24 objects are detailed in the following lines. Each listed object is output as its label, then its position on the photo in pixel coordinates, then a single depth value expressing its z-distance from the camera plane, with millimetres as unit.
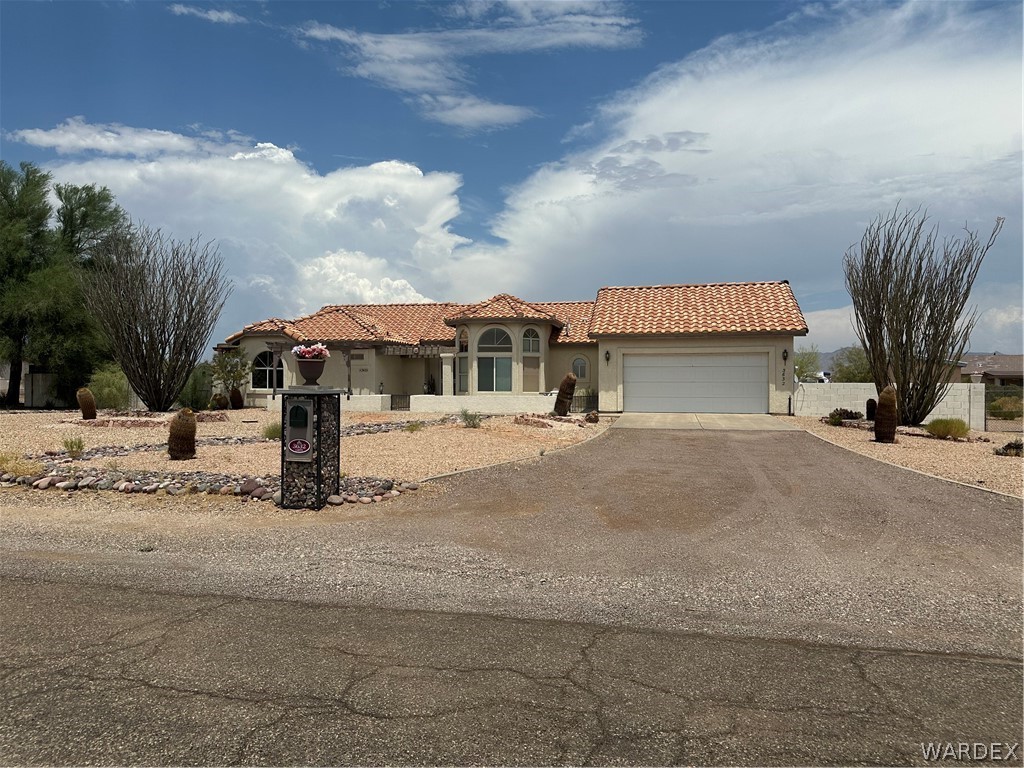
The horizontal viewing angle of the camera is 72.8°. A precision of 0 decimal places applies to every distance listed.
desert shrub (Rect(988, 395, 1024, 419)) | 29438
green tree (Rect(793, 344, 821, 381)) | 45156
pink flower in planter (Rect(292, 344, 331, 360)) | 9703
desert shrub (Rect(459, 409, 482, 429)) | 19312
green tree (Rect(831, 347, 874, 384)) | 38812
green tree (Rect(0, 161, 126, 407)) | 29438
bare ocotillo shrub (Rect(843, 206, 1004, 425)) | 20609
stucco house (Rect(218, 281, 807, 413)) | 25703
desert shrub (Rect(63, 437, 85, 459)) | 13531
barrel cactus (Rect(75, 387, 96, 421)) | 21750
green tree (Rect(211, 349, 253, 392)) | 29250
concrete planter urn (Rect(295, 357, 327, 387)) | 9711
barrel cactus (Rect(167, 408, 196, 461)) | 13227
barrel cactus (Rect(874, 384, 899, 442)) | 16516
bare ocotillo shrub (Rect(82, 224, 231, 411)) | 25438
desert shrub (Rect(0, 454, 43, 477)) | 11102
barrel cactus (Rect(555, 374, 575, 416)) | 23234
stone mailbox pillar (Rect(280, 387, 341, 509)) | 9258
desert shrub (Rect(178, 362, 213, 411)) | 28891
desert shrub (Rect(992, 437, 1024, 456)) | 14391
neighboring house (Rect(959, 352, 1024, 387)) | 51188
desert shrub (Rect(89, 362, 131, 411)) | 27016
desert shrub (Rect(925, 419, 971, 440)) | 17953
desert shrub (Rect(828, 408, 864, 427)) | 21250
